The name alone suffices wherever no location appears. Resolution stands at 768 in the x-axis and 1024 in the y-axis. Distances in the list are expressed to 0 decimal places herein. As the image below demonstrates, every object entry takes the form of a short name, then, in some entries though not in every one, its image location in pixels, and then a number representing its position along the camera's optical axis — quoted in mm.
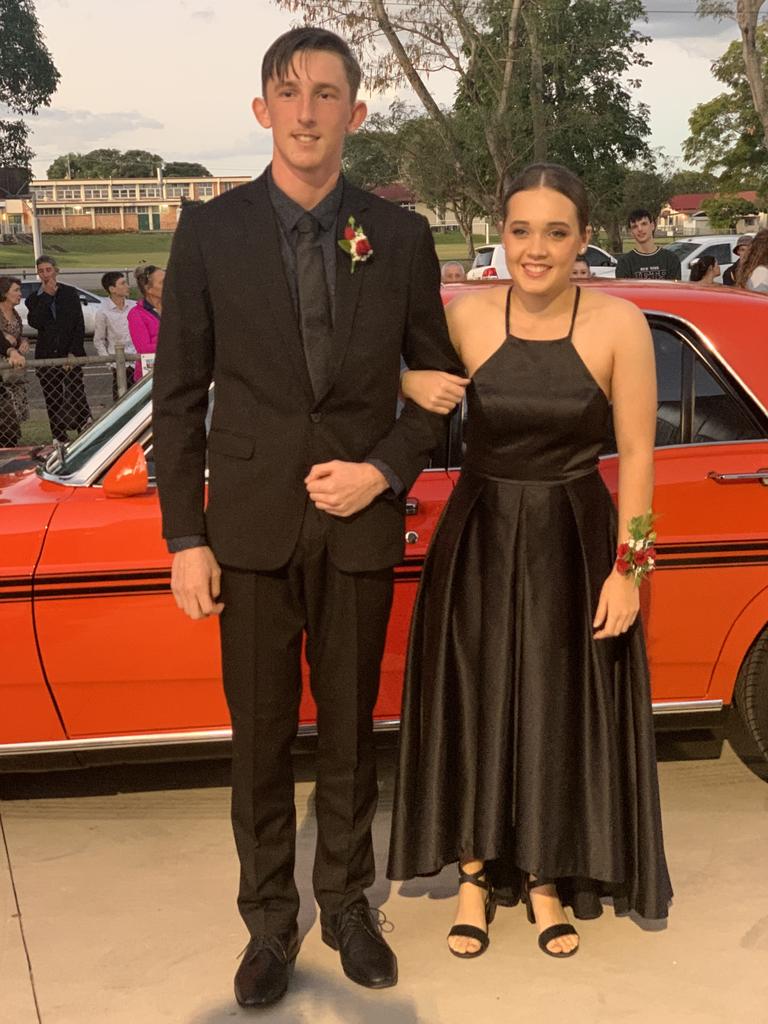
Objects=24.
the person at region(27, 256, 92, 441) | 11648
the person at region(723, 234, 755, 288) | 7371
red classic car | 3721
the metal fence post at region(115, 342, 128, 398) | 8018
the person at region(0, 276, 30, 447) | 8820
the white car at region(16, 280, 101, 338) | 22870
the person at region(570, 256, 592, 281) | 6525
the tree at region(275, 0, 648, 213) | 20812
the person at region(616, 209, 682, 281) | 9484
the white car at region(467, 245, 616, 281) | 22719
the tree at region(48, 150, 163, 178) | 131750
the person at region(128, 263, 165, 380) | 9109
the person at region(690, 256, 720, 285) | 10422
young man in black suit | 2725
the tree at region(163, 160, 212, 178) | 125062
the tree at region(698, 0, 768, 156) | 22156
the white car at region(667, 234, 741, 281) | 24725
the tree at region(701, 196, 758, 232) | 51344
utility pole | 36969
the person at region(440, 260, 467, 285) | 10614
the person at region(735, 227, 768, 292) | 7039
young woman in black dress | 3020
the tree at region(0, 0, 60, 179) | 37875
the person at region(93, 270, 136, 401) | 10945
